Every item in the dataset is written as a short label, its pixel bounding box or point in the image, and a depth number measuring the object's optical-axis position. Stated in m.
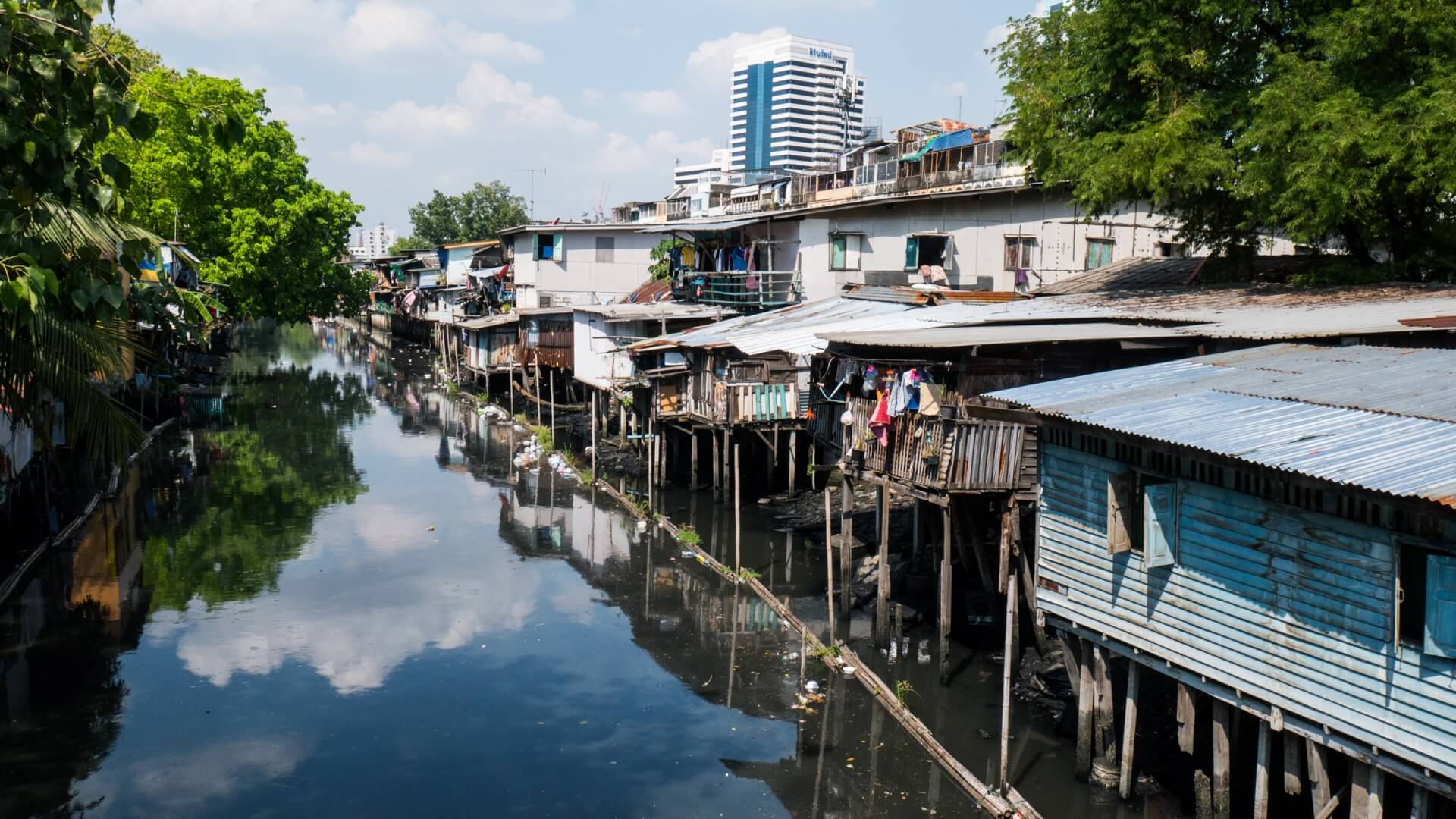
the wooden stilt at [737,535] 18.54
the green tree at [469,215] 87.81
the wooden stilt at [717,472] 26.41
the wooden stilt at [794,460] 24.48
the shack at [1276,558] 8.26
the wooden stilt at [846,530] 16.70
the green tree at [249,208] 40.22
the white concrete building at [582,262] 43.16
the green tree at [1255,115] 15.83
